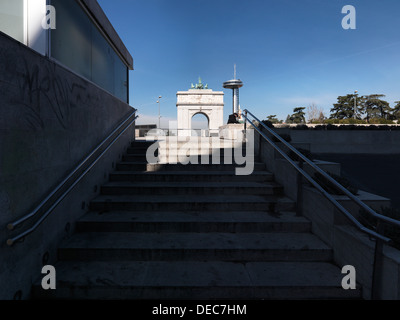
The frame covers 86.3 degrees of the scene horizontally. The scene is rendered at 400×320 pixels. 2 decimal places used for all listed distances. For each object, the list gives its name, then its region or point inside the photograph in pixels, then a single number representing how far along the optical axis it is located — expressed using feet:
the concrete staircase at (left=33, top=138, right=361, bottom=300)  7.47
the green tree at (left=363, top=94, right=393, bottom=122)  195.16
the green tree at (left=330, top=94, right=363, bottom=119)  194.84
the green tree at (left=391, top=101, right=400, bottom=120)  183.93
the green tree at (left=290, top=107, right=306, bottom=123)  222.50
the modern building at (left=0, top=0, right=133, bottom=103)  8.13
